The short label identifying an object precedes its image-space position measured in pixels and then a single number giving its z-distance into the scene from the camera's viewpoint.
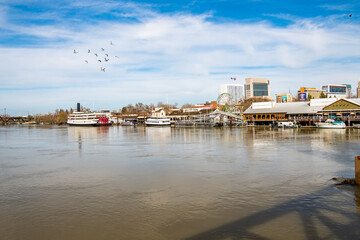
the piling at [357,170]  11.94
